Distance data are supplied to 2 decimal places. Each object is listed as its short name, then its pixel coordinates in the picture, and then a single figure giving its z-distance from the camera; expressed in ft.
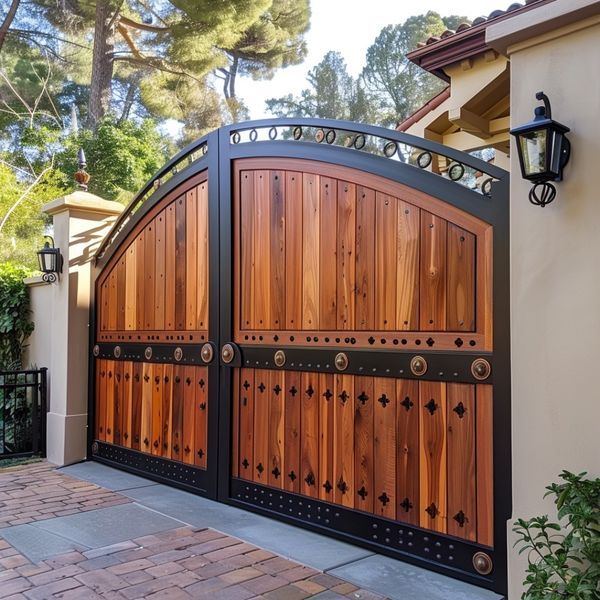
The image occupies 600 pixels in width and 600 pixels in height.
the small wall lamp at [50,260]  20.02
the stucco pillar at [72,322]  19.89
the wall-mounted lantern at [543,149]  7.91
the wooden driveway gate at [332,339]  10.18
